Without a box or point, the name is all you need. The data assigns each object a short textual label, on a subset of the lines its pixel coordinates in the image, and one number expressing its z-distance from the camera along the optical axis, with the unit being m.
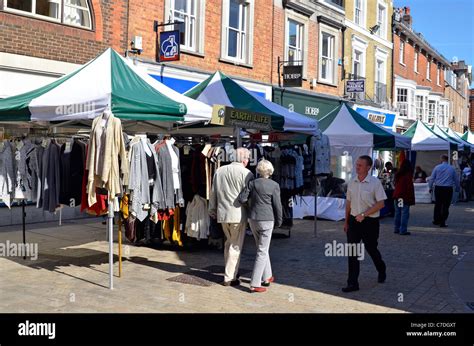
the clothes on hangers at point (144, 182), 7.31
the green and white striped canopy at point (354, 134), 13.62
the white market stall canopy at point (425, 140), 20.34
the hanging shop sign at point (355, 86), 23.55
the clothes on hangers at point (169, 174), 7.82
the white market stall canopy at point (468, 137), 28.88
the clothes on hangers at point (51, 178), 7.72
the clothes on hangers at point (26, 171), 7.94
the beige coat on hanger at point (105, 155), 6.61
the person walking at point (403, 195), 12.02
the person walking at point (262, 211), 6.70
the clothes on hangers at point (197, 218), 8.75
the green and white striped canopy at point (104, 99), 7.01
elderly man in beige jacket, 6.87
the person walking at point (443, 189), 13.90
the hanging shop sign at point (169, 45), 14.30
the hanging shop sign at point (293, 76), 19.31
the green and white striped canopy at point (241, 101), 9.50
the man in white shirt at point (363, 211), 6.91
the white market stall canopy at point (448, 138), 20.94
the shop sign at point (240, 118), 8.13
